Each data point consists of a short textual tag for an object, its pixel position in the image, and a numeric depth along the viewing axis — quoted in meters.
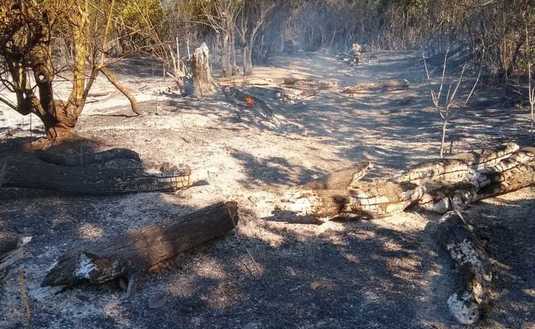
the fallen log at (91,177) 7.29
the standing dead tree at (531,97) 11.20
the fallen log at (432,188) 7.64
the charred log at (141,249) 5.20
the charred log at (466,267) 5.21
